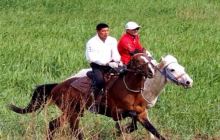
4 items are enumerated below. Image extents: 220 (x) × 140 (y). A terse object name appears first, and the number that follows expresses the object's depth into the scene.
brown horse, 17.00
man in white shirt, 17.58
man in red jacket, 18.55
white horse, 17.25
